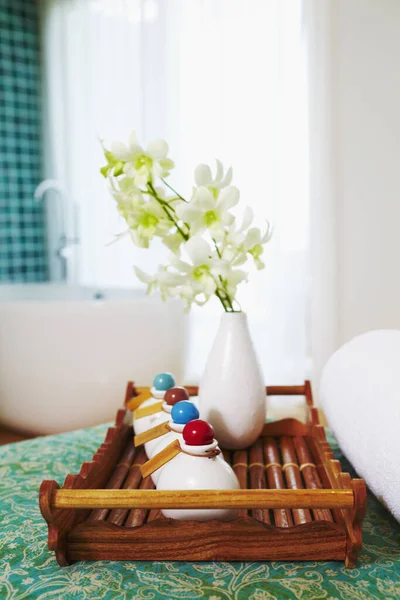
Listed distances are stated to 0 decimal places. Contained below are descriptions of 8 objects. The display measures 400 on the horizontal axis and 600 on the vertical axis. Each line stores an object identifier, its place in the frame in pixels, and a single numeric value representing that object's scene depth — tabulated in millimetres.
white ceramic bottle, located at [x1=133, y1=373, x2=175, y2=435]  1226
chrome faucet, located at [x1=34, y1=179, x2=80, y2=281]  4047
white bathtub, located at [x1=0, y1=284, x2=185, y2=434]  2596
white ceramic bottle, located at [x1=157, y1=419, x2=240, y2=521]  874
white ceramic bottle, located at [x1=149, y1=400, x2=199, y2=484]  1010
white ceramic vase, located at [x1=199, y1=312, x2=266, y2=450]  1179
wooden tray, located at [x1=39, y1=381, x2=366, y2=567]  800
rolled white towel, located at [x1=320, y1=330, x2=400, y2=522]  930
